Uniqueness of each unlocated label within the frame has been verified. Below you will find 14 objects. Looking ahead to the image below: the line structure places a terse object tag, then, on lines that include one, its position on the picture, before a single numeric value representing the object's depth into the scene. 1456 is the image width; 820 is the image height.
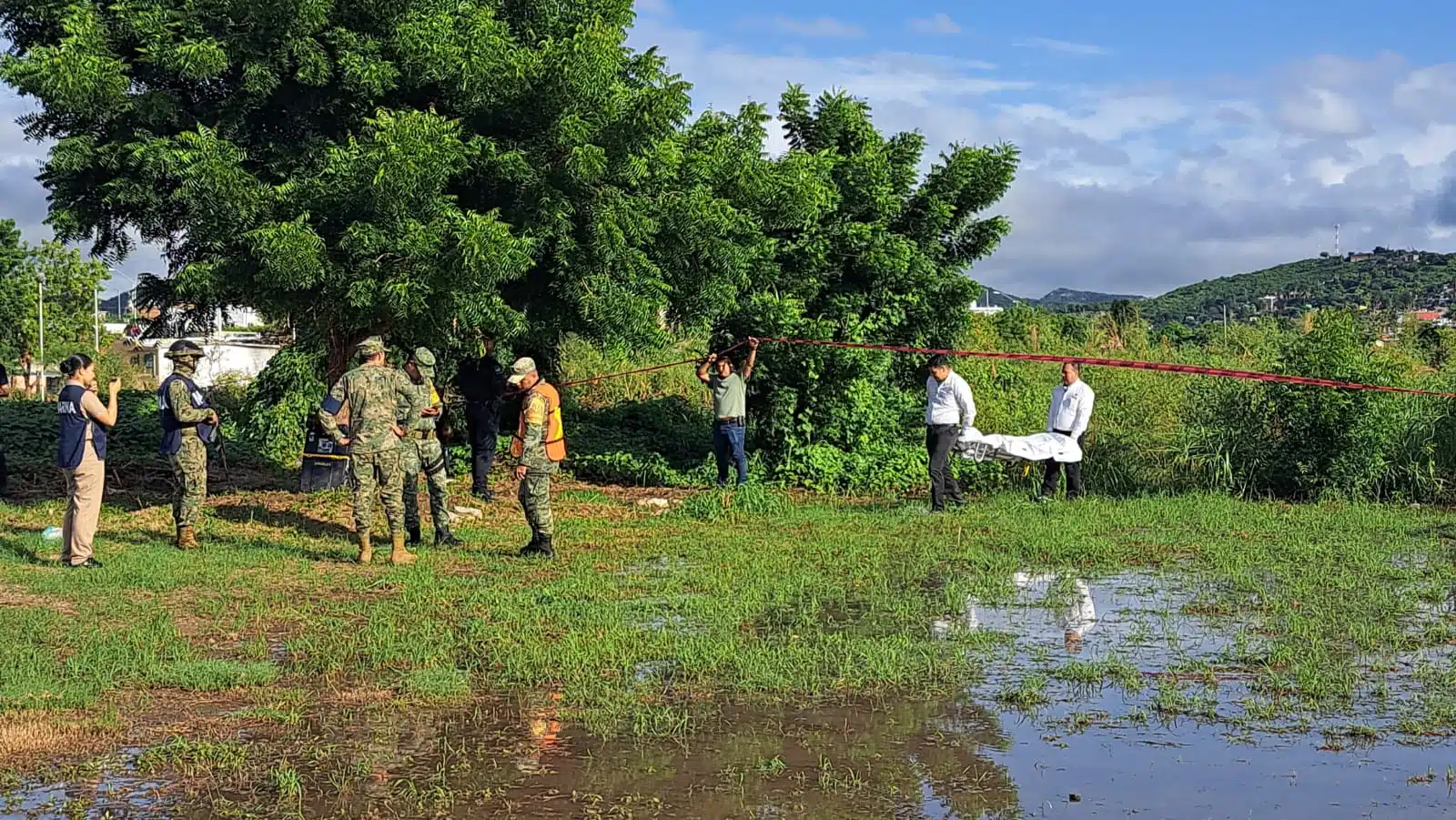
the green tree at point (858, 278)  17.09
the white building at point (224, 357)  38.05
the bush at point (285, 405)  18.91
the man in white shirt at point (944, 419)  14.78
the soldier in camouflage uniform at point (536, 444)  11.67
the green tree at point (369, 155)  12.52
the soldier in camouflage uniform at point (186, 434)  12.34
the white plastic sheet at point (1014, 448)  14.77
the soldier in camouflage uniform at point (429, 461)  12.30
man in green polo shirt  16.38
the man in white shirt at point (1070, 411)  15.40
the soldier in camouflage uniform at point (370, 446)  11.65
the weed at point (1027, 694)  7.18
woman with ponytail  11.18
